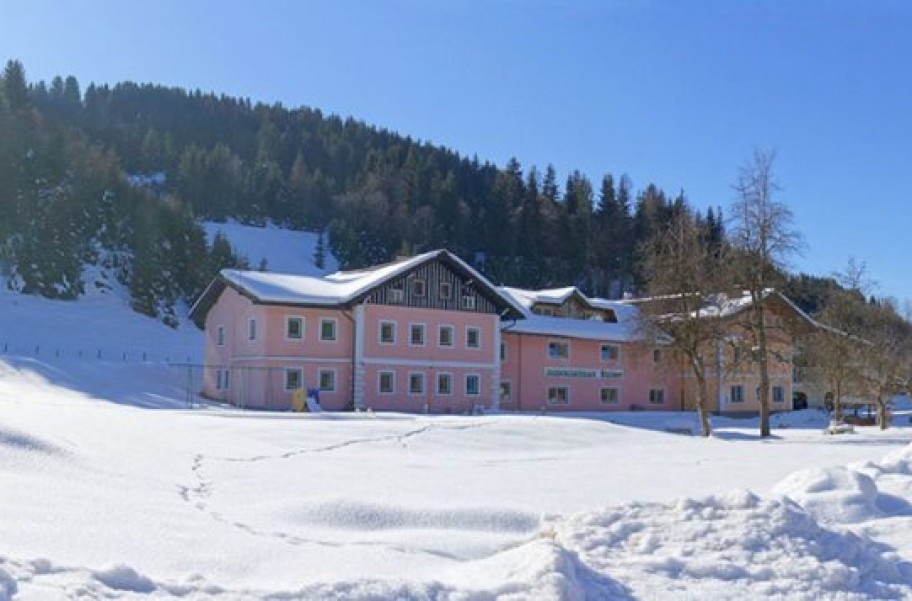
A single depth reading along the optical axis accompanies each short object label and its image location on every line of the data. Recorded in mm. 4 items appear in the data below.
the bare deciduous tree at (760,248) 33188
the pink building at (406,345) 42625
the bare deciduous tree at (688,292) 34531
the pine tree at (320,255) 119550
